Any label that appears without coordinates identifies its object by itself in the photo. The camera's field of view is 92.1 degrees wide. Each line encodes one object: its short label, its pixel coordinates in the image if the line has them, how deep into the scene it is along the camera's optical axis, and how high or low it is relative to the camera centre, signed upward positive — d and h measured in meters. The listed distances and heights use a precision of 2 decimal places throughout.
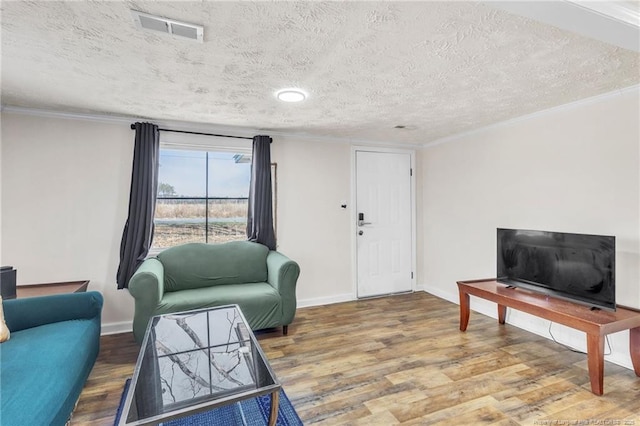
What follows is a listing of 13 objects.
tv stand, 2.06 -0.75
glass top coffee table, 1.37 -0.85
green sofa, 2.58 -0.69
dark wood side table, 2.63 -0.68
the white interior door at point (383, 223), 4.31 -0.13
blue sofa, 1.30 -0.77
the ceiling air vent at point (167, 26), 1.48 +0.94
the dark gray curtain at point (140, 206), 3.10 +0.07
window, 3.48 +0.19
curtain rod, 3.19 +0.91
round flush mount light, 2.44 +0.97
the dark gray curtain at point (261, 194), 3.62 +0.23
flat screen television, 2.30 -0.42
